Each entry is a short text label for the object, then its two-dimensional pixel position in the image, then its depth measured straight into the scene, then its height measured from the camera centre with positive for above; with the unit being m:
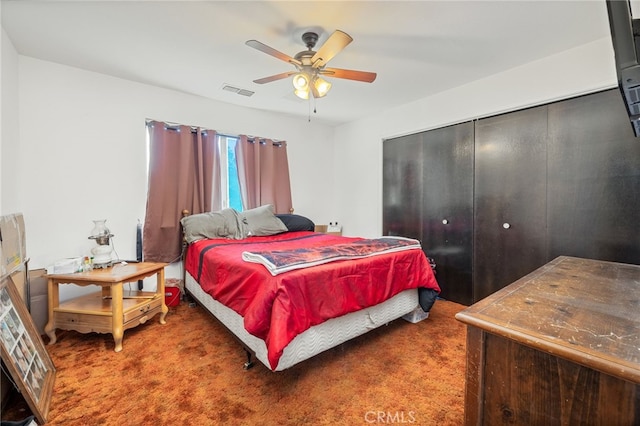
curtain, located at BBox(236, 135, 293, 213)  3.55 +0.57
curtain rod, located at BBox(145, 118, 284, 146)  2.92 +1.02
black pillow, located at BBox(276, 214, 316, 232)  3.54 -0.11
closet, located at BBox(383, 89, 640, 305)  2.09 +0.20
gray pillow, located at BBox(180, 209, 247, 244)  2.86 -0.12
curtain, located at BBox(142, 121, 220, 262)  2.89 +0.38
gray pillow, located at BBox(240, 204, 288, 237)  3.20 -0.10
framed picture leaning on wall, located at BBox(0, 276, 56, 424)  1.29 -0.74
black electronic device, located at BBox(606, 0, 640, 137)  0.84 +0.56
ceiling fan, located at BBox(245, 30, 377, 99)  1.88 +1.05
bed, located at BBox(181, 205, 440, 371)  1.51 -0.52
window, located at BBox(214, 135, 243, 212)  3.50 +0.53
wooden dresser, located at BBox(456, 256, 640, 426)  0.58 -0.36
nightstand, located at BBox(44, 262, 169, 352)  1.97 -0.72
